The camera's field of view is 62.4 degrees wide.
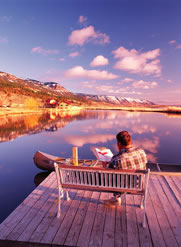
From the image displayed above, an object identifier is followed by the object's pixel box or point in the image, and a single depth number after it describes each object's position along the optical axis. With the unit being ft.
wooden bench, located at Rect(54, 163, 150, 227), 11.53
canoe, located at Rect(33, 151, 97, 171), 30.30
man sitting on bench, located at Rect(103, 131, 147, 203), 11.63
